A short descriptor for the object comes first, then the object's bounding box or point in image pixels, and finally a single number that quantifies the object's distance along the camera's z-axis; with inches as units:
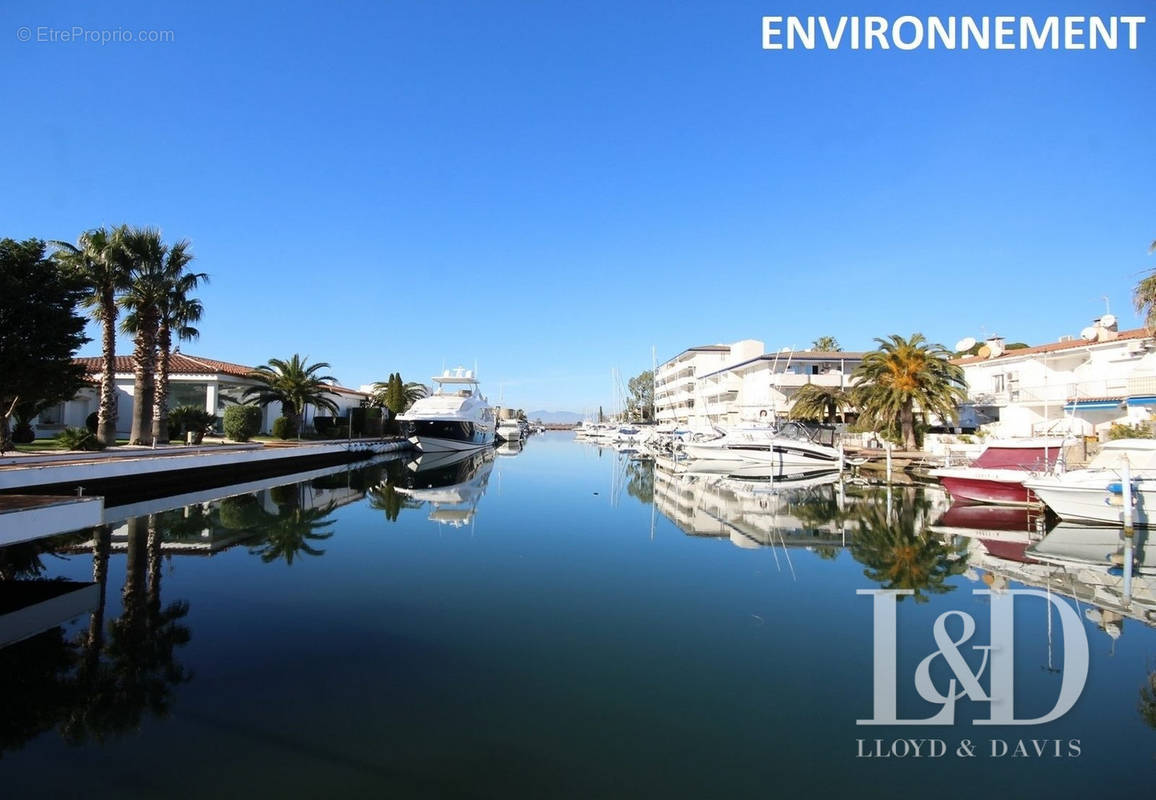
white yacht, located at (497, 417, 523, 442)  3336.9
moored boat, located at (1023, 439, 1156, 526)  651.5
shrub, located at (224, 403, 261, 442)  1437.0
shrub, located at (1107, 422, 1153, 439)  984.9
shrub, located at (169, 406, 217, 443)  1317.7
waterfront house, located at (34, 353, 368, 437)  1378.0
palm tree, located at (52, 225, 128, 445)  959.6
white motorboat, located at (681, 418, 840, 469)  1434.5
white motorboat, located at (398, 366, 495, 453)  1775.3
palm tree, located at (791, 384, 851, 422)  1860.2
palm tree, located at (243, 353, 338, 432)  1600.6
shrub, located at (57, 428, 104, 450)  941.2
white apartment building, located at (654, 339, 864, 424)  2098.9
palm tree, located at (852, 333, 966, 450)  1411.2
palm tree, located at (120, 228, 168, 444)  1047.0
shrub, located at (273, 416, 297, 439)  1604.3
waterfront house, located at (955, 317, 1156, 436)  1212.5
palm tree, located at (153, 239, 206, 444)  1109.0
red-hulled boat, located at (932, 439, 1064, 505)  808.9
